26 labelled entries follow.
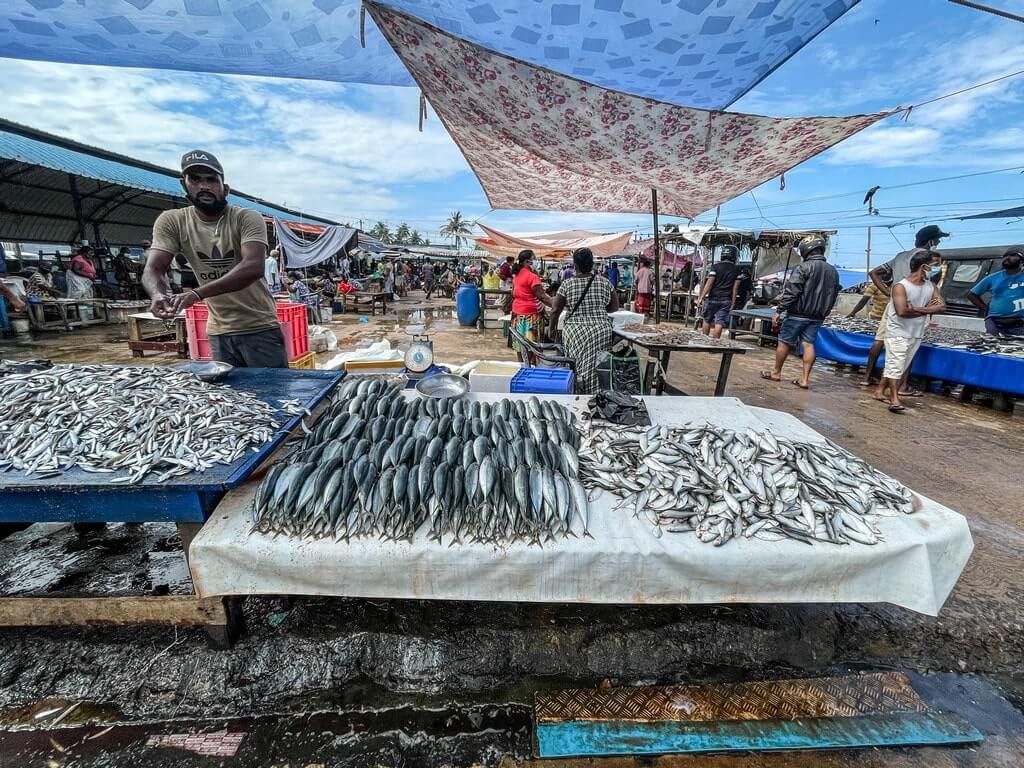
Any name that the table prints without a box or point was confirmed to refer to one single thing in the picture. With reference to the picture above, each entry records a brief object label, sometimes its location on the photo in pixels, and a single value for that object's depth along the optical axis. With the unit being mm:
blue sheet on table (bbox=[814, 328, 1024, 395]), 6336
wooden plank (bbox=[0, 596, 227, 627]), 2010
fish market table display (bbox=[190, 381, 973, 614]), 1906
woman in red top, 7770
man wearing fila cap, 3098
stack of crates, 6016
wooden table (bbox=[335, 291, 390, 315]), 15748
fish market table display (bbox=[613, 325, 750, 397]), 5379
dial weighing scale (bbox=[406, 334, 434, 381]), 4465
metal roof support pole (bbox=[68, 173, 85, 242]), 13834
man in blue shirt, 6488
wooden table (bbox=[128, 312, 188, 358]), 7895
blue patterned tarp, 2701
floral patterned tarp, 3430
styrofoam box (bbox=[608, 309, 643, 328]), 8128
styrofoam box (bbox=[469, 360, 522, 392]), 4098
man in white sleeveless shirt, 5945
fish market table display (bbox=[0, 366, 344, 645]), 1838
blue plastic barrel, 13297
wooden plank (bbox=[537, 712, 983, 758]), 1891
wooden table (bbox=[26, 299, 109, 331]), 11062
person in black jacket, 6516
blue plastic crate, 3922
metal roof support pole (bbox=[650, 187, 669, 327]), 6257
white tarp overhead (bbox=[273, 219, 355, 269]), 13539
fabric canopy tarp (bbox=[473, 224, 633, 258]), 15703
